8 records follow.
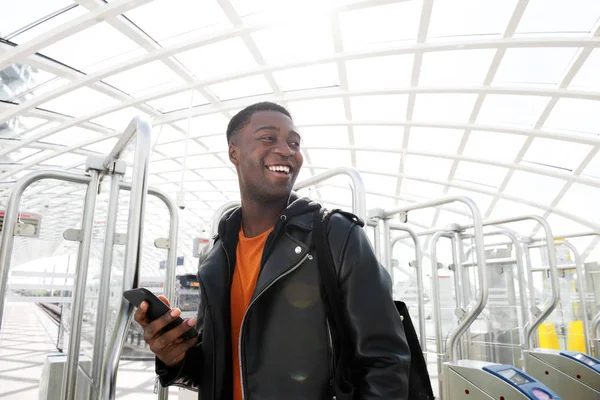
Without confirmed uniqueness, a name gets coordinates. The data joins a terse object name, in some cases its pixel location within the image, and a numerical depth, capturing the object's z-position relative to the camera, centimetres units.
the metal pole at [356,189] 216
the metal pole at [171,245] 245
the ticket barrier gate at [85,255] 208
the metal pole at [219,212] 321
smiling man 103
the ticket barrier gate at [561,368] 431
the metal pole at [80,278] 216
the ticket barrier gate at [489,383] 291
